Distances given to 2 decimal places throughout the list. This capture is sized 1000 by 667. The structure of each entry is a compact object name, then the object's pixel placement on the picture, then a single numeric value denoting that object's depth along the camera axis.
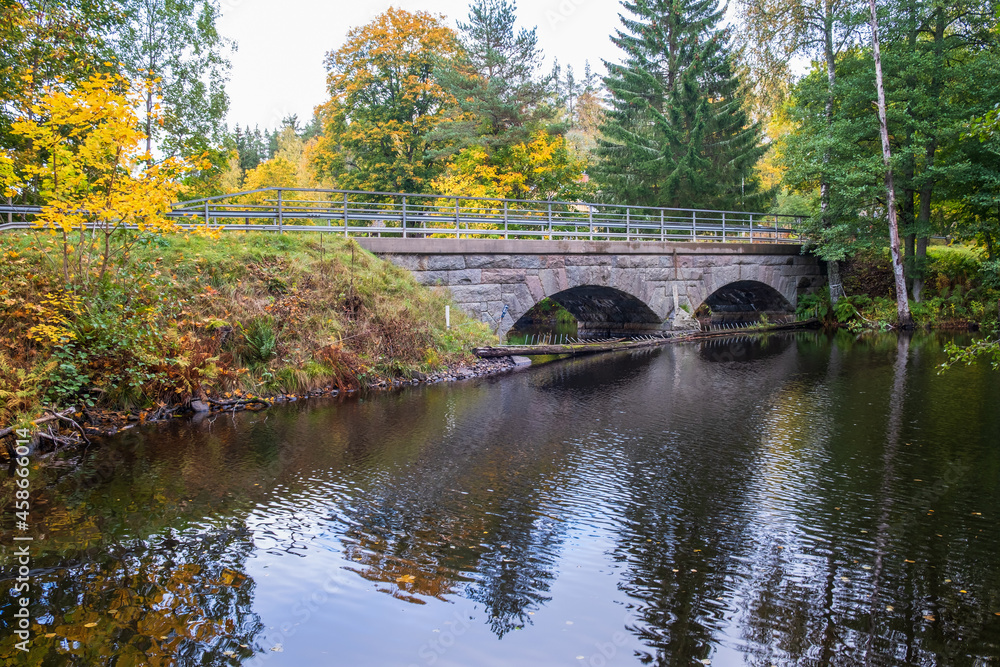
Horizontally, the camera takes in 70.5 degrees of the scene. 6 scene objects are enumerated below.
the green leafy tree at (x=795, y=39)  22.08
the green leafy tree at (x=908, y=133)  19.61
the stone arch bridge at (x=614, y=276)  15.98
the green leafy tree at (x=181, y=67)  22.36
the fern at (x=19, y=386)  8.41
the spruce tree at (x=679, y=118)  26.87
